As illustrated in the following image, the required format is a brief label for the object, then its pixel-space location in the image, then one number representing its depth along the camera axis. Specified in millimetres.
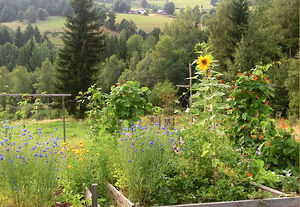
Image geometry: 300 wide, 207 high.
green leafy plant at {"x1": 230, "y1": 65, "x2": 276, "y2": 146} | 5008
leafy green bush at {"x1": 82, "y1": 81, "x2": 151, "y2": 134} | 5000
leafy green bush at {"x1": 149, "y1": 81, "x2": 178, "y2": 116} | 13641
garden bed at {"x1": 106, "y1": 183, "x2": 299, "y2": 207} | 3188
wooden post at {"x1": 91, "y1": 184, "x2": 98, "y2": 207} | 3069
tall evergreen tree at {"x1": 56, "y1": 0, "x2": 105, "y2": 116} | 21953
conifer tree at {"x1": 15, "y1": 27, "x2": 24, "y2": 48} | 66188
